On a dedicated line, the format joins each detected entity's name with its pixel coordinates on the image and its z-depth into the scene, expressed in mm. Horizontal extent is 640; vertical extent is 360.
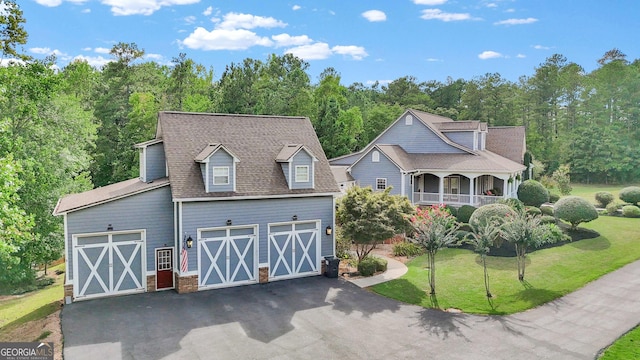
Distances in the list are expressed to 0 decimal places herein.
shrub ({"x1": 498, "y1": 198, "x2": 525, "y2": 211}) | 27025
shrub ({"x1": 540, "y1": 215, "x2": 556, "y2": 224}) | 26862
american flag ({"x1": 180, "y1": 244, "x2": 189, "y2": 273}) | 17406
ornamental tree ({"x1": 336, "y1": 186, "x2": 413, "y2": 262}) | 19797
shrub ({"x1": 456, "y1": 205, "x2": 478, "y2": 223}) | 28734
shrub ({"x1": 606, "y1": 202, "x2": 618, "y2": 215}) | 34156
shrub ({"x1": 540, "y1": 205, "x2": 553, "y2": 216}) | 31527
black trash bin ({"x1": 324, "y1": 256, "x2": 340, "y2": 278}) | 19922
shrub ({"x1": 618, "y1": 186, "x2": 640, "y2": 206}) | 35312
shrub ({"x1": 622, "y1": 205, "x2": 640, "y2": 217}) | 32625
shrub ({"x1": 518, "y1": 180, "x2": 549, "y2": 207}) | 32656
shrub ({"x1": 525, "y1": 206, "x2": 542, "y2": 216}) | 28441
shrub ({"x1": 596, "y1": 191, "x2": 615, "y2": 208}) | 37656
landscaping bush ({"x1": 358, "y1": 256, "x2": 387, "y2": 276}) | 20078
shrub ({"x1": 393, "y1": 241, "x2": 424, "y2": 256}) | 24172
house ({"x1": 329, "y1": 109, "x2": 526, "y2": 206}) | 31000
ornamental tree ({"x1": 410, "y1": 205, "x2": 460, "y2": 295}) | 17359
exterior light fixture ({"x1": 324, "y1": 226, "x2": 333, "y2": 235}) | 20547
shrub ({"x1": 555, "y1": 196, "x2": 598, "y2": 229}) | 25938
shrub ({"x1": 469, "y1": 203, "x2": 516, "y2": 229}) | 23375
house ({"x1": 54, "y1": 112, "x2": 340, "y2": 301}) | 16812
